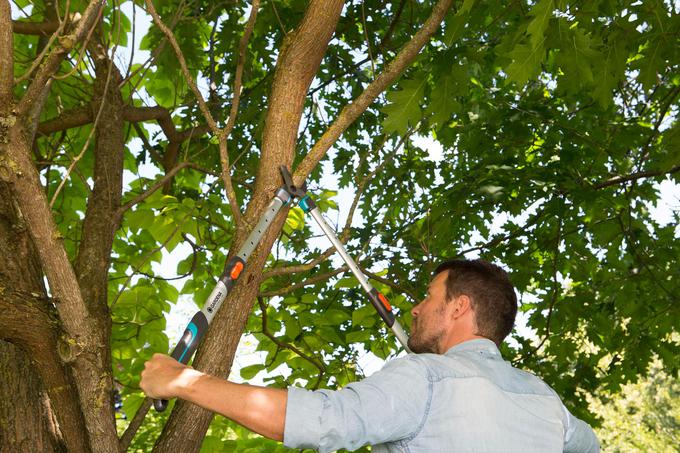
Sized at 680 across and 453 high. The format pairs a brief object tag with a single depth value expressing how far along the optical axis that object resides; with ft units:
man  5.85
